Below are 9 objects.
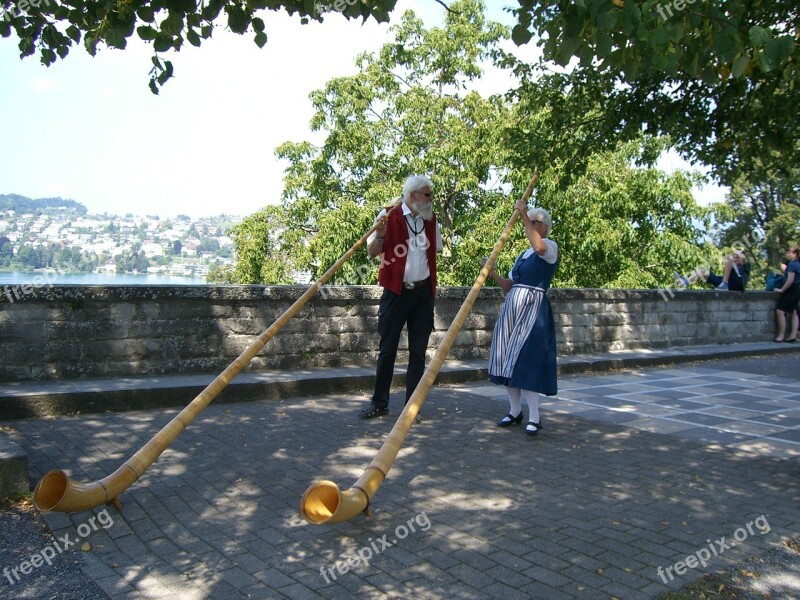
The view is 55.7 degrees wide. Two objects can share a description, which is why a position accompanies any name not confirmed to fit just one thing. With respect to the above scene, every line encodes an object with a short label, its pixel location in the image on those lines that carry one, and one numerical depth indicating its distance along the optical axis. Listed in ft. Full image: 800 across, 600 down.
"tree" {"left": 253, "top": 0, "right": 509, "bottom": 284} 83.35
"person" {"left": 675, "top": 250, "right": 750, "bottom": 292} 53.47
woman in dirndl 21.43
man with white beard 22.13
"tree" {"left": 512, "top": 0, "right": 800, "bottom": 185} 13.91
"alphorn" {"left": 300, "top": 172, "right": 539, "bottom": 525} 11.12
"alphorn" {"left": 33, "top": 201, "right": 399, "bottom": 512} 12.14
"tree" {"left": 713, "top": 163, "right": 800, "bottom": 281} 143.74
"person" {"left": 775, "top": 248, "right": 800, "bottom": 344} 52.26
